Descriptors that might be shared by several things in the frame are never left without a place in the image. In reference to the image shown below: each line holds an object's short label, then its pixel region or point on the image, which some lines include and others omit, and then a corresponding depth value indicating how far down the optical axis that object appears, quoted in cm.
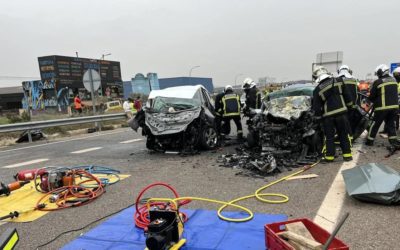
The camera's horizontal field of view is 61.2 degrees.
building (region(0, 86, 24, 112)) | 6097
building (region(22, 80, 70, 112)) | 4003
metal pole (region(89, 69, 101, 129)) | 1669
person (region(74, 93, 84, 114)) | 2264
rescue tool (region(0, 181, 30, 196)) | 533
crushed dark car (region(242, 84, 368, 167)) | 743
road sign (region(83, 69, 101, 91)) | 1665
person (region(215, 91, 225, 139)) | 1060
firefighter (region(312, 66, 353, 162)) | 706
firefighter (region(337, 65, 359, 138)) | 848
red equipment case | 284
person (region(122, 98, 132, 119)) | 2044
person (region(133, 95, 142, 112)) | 2083
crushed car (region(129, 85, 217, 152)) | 867
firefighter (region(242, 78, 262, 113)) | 1124
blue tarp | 361
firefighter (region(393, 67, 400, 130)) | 1119
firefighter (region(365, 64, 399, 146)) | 840
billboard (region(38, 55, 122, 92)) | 3988
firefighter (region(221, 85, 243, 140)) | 1036
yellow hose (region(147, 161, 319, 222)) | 428
